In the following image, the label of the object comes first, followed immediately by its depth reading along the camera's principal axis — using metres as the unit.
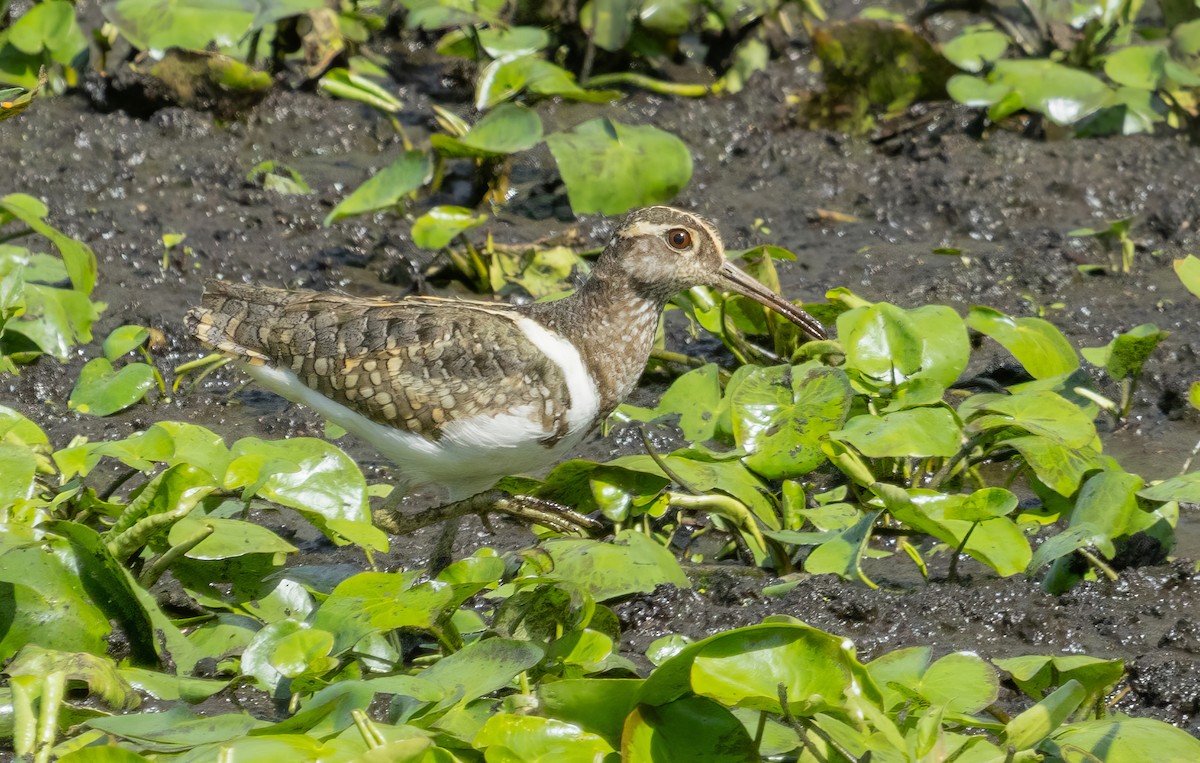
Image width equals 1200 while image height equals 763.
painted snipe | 8.75
